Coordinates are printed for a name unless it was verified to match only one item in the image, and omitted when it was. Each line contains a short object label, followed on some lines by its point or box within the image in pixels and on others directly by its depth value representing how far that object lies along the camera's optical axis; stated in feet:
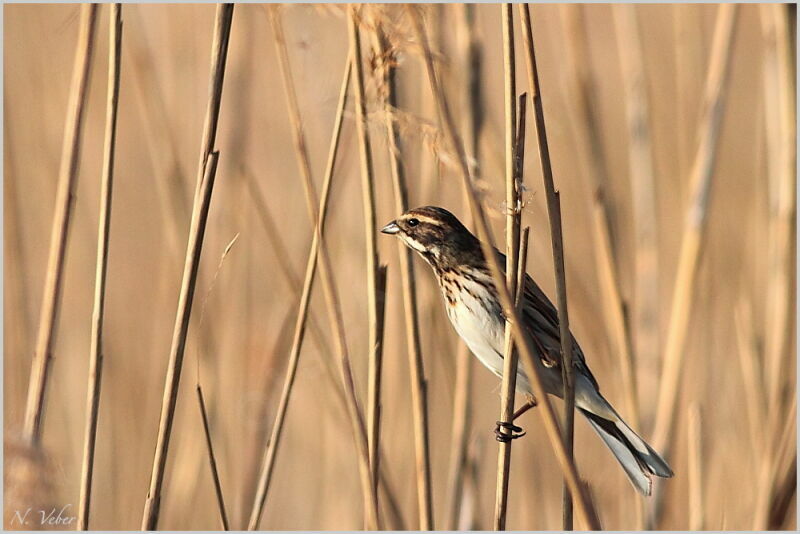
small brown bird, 16.17
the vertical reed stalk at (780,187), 16.29
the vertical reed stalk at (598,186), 17.04
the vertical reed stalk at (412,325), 13.35
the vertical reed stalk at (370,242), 12.89
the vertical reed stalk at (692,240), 17.83
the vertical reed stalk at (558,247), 10.89
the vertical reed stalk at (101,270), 12.10
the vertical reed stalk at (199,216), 11.63
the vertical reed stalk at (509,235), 10.81
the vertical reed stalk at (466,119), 16.33
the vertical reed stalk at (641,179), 19.15
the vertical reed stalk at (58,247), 12.85
